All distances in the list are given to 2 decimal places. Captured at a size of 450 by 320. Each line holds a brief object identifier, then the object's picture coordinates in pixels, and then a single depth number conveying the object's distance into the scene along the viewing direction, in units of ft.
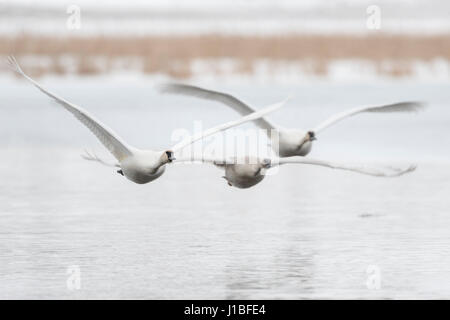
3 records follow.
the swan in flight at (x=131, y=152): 37.81
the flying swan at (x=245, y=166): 38.42
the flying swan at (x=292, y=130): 43.47
